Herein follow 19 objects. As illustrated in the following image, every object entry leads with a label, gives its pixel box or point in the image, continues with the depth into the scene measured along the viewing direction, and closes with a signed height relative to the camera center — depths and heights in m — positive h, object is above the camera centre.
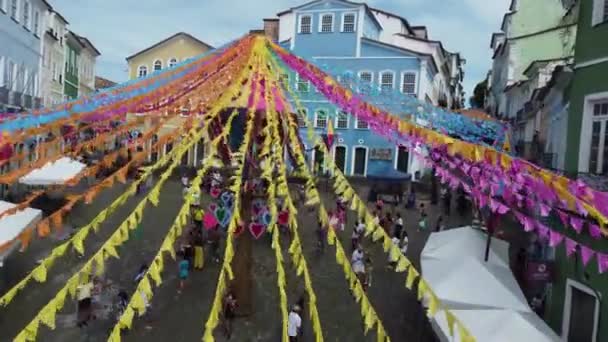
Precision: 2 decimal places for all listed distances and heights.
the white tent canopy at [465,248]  13.08 -2.06
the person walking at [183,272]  14.81 -3.39
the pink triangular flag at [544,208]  7.59 -0.53
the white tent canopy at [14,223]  12.20 -2.12
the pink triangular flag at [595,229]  7.49 -0.76
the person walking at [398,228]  19.59 -2.45
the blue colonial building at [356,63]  32.47 +5.60
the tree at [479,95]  60.53 +7.81
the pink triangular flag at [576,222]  7.49 -0.69
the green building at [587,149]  9.89 +0.43
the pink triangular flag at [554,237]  7.34 -0.89
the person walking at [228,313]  11.84 -3.55
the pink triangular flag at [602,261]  7.31 -1.19
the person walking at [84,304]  12.00 -3.61
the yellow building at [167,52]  37.28 +6.14
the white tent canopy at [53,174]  20.02 -1.39
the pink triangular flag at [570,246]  7.30 -0.98
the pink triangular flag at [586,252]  7.25 -1.05
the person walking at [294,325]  11.38 -3.55
